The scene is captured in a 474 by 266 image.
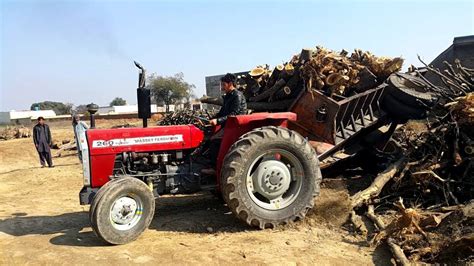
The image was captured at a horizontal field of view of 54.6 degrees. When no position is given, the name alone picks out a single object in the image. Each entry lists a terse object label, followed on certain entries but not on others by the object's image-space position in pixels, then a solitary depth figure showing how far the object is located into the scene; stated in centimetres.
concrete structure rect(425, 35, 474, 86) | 1312
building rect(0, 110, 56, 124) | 5102
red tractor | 514
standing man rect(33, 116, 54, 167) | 1306
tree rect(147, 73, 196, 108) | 4984
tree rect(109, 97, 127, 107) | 8881
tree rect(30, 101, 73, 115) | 7307
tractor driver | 609
